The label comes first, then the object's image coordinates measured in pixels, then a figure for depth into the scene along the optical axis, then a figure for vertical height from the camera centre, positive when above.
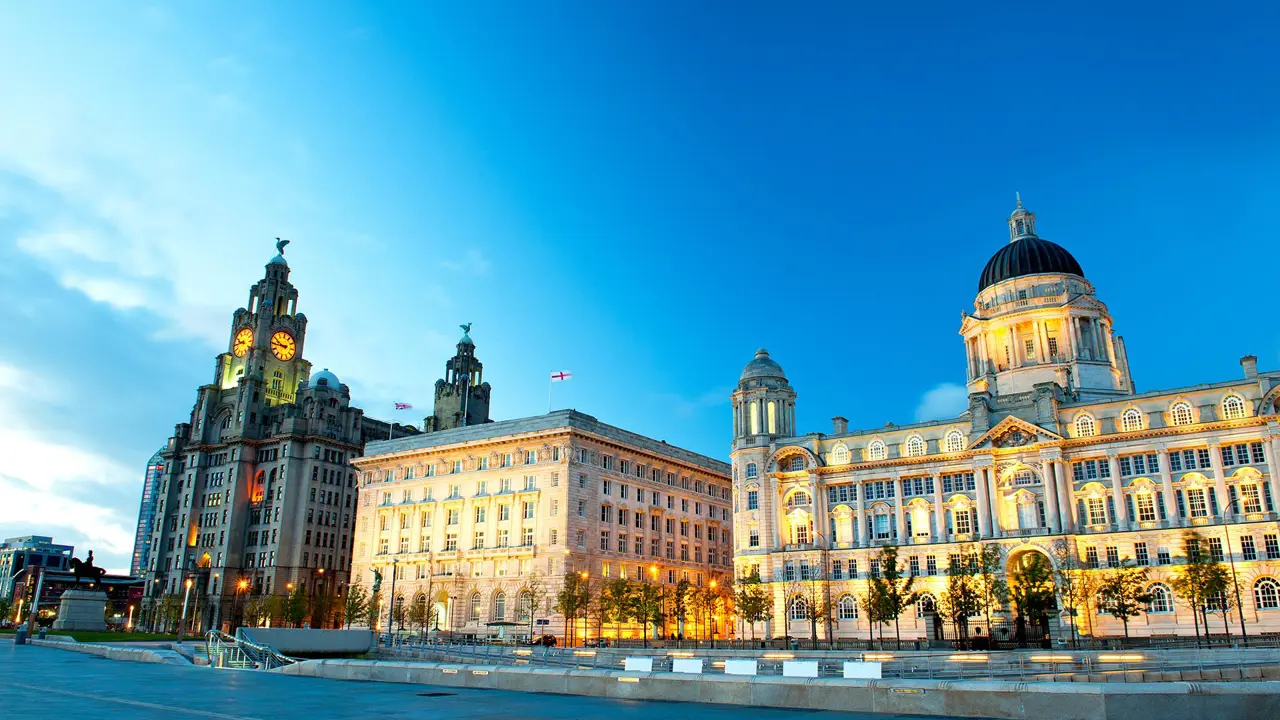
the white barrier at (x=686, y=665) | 32.12 -1.61
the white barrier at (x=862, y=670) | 29.31 -1.58
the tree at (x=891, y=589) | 76.62 +2.41
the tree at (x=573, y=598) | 85.12 +1.55
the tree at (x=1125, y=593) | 71.56 +2.09
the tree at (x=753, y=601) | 84.79 +1.43
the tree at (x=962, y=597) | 75.25 +1.74
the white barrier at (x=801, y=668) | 30.06 -1.59
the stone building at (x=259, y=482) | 131.75 +18.84
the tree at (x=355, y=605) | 98.38 +0.91
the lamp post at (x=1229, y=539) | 71.00 +6.38
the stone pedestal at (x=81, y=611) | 93.38 +0.05
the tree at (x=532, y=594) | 90.94 +2.03
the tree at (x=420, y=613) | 94.12 +0.14
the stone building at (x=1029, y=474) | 78.12 +13.20
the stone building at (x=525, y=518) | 96.44 +10.63
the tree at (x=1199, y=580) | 68.94 +2.96
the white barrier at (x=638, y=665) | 32.72 -1.64
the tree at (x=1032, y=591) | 72.94 +2.23
